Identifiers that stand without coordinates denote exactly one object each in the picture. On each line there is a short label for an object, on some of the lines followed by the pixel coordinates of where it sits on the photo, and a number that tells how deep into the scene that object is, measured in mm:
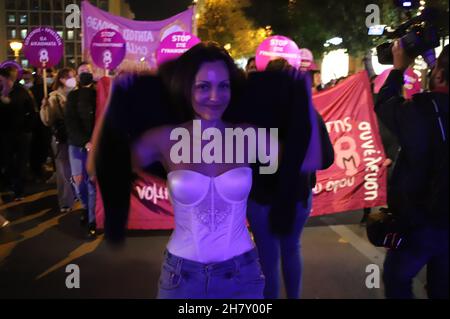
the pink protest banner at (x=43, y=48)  5199
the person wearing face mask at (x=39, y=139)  8016
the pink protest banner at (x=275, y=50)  5156
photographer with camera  2307
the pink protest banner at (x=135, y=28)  8078
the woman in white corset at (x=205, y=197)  2125
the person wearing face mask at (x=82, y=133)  5266
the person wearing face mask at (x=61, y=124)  6336
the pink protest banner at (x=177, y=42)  6059
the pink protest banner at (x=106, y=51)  6680
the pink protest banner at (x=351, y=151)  5281
